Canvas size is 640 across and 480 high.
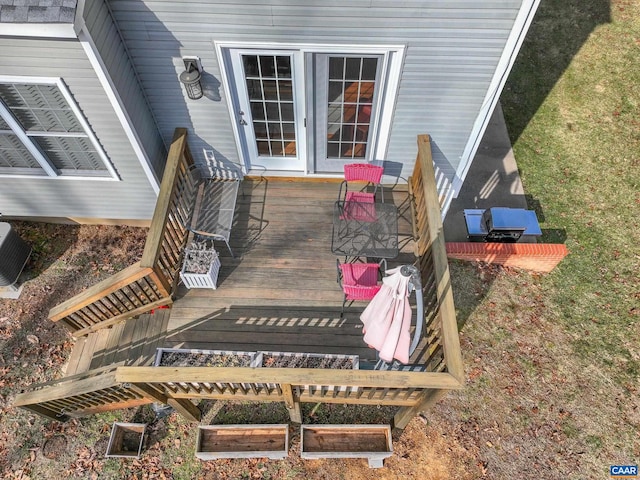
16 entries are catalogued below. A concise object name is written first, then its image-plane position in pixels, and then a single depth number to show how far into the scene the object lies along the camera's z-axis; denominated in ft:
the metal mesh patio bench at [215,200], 19.63
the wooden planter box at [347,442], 18.49
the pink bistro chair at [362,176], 20.18
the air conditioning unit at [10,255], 22.59
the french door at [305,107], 16.92
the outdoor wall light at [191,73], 16.40
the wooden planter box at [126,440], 18.89
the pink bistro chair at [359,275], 17.15
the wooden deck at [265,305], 18.02
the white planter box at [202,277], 18.07
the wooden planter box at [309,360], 16.98
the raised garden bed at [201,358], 17.25
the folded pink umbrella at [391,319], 14.16
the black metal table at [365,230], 18.76
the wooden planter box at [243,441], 18.54
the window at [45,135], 16.76
